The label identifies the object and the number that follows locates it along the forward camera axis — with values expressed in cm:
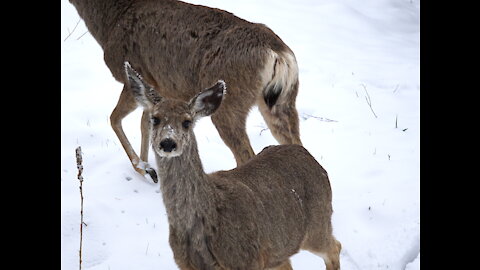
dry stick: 684
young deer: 773
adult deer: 1096
